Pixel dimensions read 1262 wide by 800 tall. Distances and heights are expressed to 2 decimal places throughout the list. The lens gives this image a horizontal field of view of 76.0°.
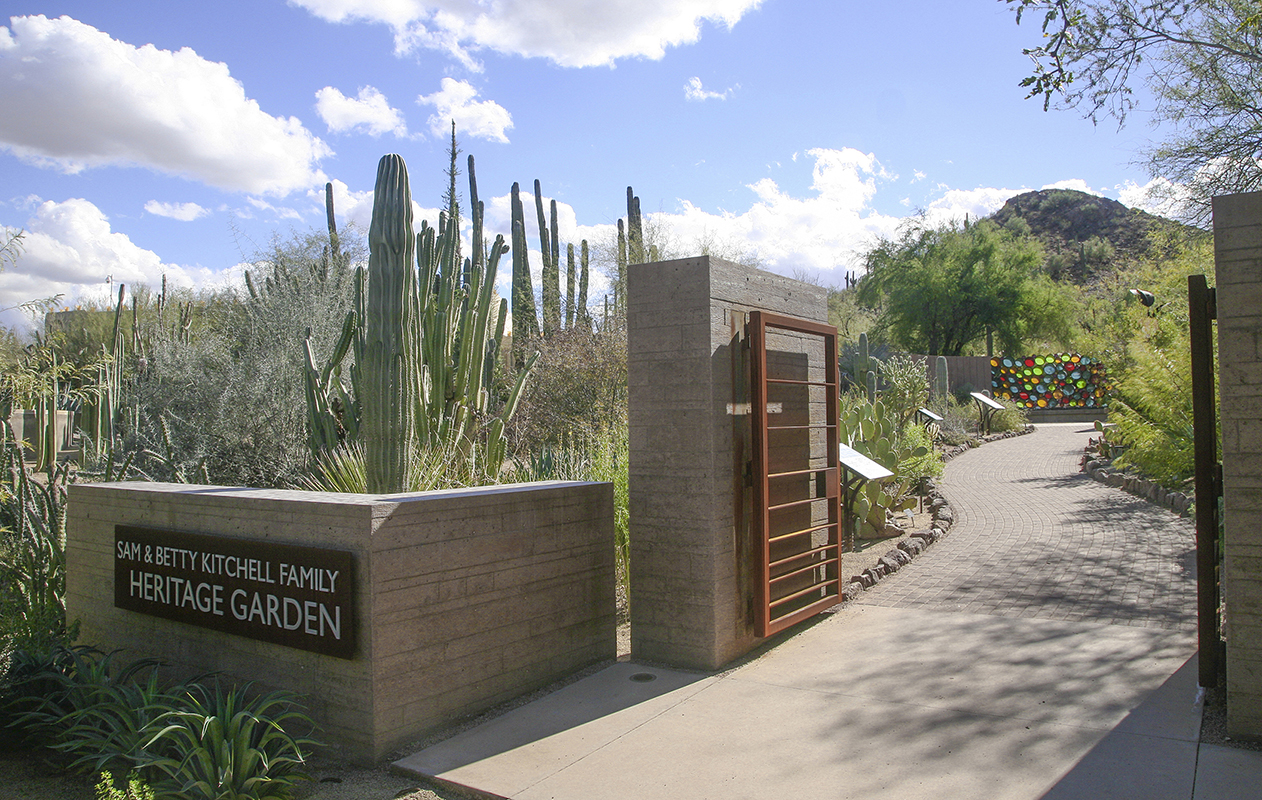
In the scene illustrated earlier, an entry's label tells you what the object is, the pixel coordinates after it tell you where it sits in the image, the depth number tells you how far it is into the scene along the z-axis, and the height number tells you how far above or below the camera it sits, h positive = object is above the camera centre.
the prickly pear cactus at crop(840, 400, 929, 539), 9.83 -0.56
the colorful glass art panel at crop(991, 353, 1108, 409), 28.95 +1.06
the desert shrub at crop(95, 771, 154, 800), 3.57 -1.67
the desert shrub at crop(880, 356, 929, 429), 17.17 +0.50
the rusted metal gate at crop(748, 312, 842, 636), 5.46 -0.43
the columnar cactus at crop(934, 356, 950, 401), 24.53 +1.02
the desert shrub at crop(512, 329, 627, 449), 13.41 +0.52
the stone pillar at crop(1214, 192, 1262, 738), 3.99 -0.18
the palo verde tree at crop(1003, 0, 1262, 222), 9.24 +4.15
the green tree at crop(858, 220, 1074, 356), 32.97 +4.81
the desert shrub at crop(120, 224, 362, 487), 10.64 +0.49
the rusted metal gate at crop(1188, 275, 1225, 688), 4.34 -0.33
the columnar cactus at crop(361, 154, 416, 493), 6.92 +0.68
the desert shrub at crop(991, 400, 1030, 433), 23.05 -0.30
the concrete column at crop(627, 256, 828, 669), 5.36 -0.32
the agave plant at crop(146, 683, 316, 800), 3.85 -1.63
